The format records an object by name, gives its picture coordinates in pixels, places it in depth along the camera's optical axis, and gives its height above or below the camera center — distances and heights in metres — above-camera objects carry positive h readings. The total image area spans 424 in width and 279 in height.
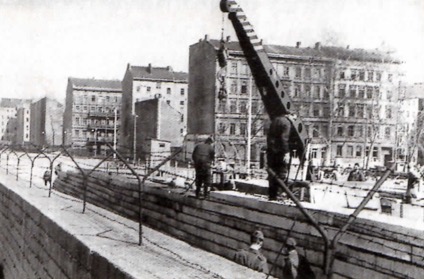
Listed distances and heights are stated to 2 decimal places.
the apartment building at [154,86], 60.97 +5.39
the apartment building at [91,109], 65.69 +2.71
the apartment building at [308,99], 42.59 +3.16
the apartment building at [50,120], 89.79 +1.50
